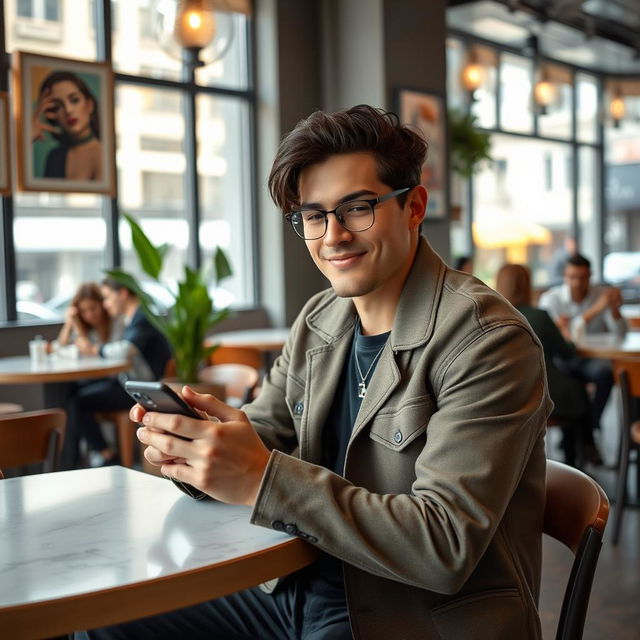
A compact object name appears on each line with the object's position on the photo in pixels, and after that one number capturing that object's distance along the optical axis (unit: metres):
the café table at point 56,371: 3.95
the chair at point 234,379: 3.65
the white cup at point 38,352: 4.38
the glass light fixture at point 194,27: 4.30
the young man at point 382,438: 1.19
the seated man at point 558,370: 4.01
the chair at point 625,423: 3.46
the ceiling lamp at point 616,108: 9.35
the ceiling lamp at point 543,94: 8.19
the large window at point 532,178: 8.73
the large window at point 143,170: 5.39
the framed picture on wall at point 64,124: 5.24
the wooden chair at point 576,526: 1.28
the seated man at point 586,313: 5.00
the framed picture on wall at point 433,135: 6.67
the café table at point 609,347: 4.20
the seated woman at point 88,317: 4.86
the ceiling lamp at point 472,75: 7.68
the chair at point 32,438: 2.21
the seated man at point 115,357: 4.63
